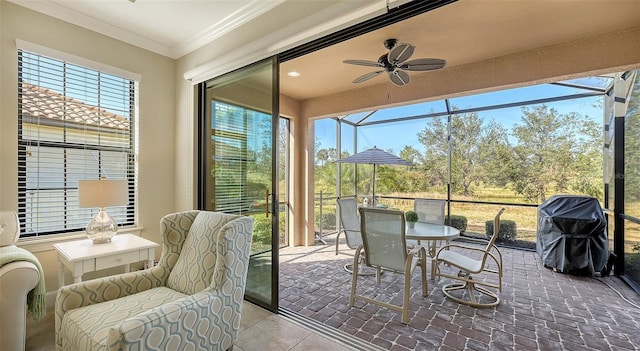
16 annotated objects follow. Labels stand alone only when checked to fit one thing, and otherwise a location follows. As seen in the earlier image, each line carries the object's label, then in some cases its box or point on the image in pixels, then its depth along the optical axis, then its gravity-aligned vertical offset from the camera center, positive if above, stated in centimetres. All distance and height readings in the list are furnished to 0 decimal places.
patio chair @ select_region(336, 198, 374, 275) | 388 -73
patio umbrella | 474 +28
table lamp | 244 -26
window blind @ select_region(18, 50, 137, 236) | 258 +37
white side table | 224 -72
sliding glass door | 272 +18
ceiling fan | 272 +120
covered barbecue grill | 371 -86
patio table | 312 -71
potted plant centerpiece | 347 -55
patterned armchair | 142 -81
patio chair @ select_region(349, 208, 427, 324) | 258 -75
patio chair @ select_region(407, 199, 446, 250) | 422 -58
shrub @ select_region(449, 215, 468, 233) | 595 -104
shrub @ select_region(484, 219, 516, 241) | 553 -113
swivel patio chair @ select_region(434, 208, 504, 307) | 283 -120
